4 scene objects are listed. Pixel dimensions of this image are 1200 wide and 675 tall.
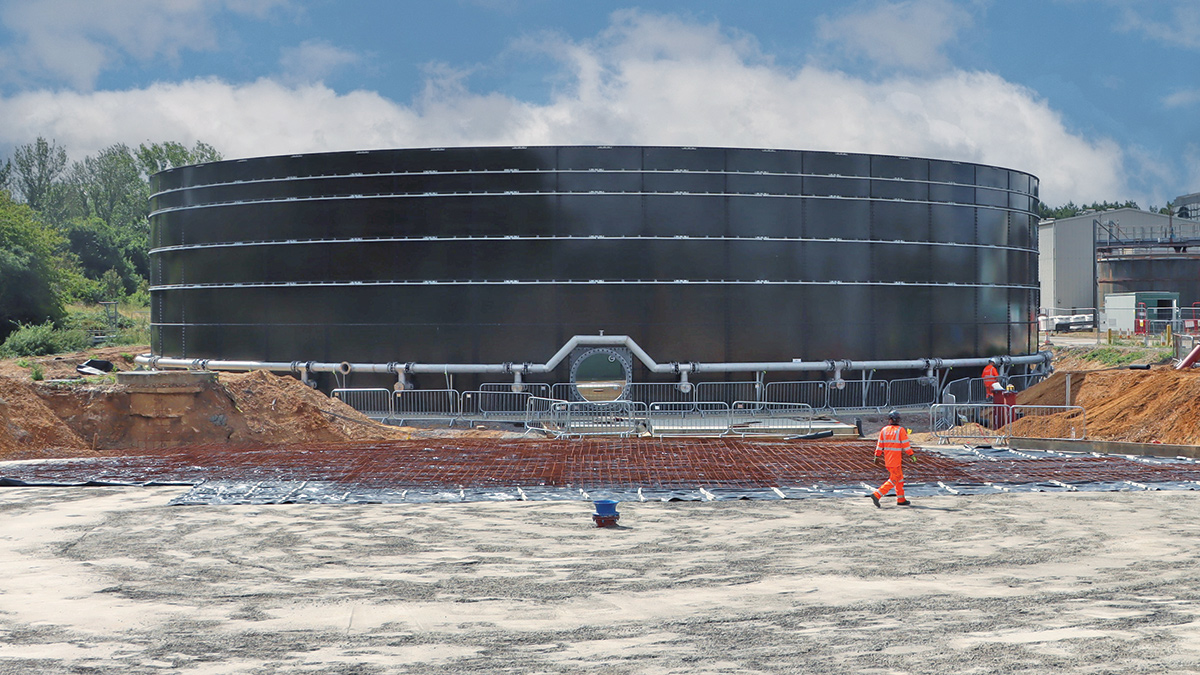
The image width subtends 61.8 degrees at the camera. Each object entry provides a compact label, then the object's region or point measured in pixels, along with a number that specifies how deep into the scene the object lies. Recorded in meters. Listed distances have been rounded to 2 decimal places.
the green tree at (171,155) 101.69
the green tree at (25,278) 54.72
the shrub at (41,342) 48.91
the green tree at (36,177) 104.44
